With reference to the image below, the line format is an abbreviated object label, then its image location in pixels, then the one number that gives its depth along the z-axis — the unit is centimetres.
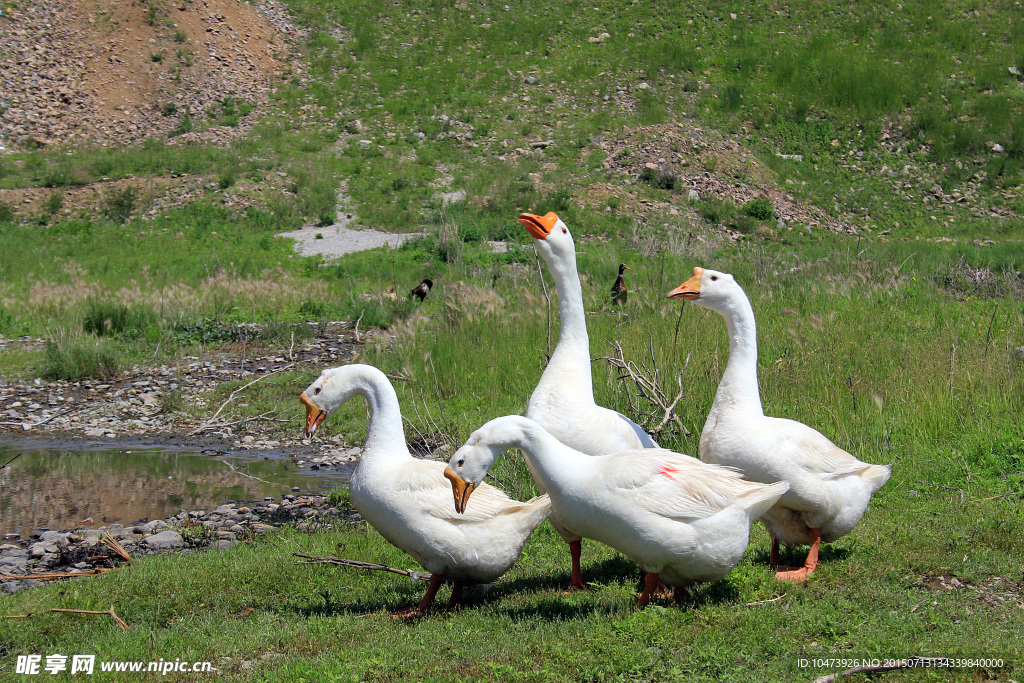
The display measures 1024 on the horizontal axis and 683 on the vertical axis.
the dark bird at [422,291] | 1612
